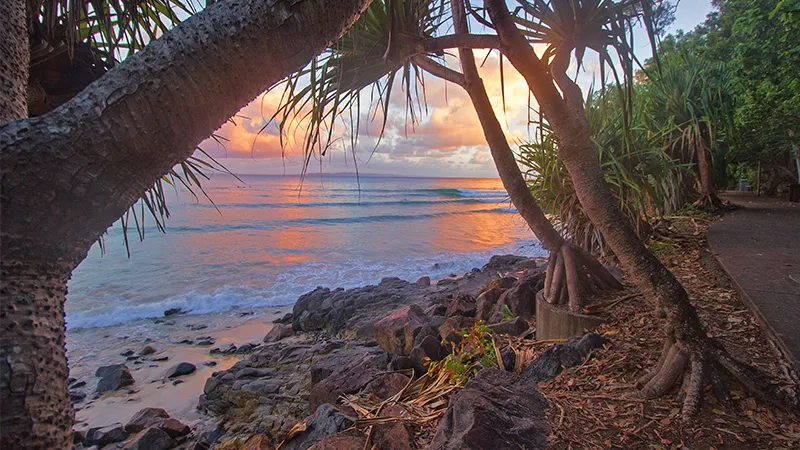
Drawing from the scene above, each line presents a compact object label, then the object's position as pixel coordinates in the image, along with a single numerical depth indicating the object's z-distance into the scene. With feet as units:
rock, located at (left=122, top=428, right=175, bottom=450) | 12.38
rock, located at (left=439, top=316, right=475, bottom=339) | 12.54
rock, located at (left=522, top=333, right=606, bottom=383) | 7.86
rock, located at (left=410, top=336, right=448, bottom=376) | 11.52
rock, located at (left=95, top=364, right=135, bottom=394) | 17.72
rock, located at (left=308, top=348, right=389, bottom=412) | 11.32
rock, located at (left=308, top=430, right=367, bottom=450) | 6.40
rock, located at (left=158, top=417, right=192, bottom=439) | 13.03
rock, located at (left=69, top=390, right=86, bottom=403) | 16.81
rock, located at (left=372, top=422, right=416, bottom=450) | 6.22
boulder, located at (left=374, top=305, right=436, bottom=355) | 13.41
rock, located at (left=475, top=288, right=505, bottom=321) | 14.02
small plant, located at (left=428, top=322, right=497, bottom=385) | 8.65
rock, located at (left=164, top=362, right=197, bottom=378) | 18.67
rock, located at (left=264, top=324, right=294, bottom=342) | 22.45
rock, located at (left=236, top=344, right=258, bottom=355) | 21.07
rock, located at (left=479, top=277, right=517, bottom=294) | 15.89
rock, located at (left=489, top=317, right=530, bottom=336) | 11.38
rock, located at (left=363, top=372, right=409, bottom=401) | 10.08
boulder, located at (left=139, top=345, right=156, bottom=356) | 21.70
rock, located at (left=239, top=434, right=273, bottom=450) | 8.62
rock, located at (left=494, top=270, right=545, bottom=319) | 12.64
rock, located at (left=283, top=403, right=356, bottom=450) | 7.72
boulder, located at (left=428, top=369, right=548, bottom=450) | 5.46
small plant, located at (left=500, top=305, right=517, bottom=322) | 12.43
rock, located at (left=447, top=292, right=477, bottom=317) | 15.20
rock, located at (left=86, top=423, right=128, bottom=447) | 13.57
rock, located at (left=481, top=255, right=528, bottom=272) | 32.80
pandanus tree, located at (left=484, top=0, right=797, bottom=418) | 6.20
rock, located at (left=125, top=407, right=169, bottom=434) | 14.05
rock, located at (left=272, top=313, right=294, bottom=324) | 25.83
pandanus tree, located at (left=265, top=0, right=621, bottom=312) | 6.94
